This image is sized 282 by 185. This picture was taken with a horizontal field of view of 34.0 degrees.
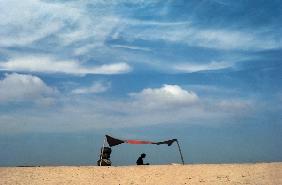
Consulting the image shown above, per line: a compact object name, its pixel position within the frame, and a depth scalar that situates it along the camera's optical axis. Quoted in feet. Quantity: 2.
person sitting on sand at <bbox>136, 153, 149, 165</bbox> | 80.10
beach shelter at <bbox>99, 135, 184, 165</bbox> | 86.99
